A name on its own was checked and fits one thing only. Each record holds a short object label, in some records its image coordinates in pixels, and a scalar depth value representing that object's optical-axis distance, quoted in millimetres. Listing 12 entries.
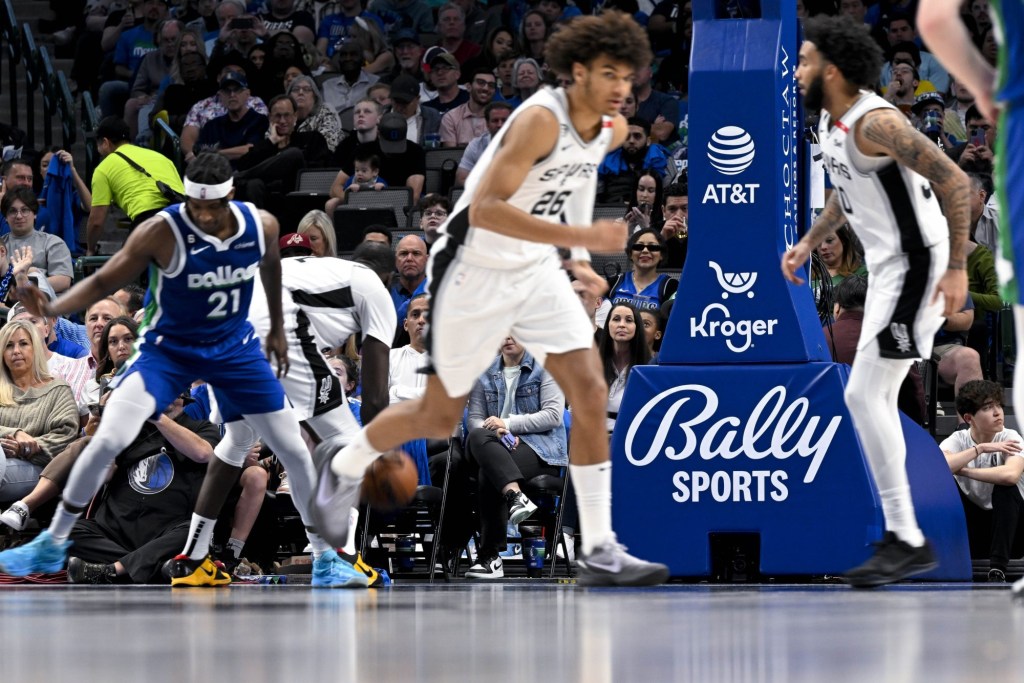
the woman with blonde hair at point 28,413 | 17230
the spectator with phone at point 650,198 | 21744
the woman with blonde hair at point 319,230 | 18344
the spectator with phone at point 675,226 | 20601
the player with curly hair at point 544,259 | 10406
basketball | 11632
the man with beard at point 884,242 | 11226
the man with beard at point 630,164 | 23197
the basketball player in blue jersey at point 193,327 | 12701
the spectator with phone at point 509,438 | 16824
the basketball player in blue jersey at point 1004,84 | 8284
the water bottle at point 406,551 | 17636
